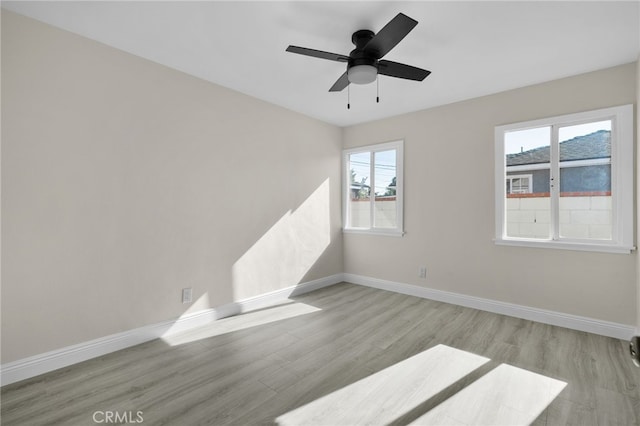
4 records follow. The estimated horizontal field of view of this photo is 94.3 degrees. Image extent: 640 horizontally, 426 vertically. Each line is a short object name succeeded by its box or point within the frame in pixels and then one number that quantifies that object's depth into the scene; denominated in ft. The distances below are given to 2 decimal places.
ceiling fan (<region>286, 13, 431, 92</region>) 6.33
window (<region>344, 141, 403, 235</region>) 14.21
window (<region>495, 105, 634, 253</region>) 9.12
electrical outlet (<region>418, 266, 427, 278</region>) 13.18
